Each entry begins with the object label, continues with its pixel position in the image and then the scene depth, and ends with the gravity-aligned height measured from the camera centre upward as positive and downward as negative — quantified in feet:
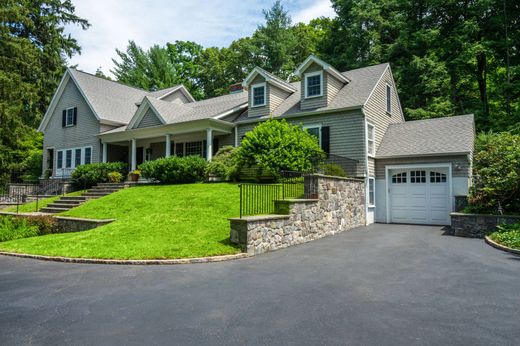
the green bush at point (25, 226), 39.19 -4.84
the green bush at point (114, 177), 65.46 +1.77
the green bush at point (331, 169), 45.44 +2.33
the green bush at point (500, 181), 37.29 +0.67
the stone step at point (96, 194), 57.11 -1.33
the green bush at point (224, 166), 54.29 +3.31
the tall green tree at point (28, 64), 77.20 +33.04
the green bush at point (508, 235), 29.94 -4.55
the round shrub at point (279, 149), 46.98 +5.36
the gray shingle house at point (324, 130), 50.08 +10.34
